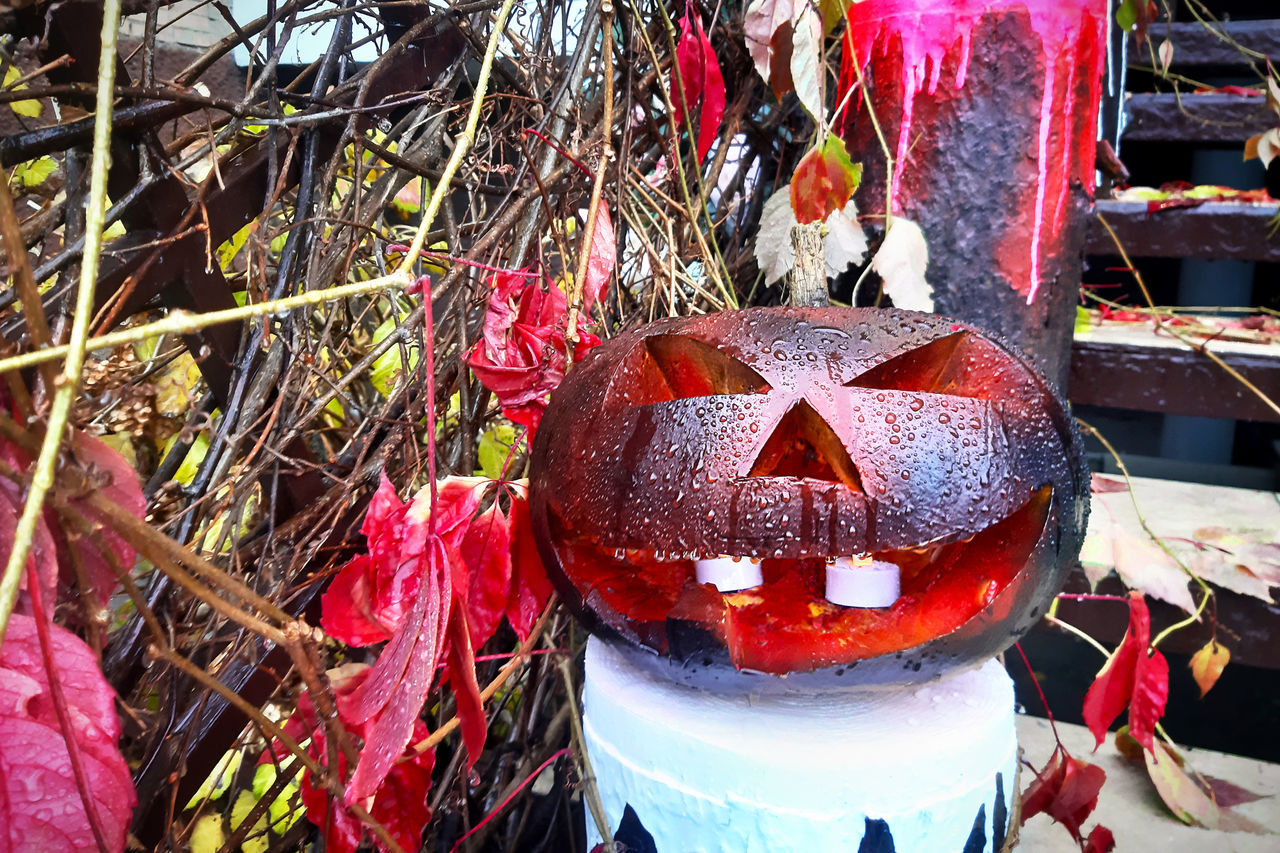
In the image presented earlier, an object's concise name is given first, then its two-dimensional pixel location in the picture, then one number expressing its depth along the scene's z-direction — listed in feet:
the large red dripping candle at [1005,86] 3.98
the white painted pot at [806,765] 2.64
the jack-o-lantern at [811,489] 2.55
